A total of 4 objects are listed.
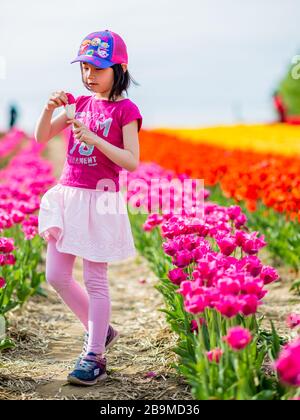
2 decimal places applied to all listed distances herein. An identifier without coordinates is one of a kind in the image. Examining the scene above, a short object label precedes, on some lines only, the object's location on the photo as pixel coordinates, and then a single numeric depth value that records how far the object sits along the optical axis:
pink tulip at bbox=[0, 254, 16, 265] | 3.48
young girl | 3.12
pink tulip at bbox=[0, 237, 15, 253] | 3.42
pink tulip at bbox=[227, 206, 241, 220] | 3.95
